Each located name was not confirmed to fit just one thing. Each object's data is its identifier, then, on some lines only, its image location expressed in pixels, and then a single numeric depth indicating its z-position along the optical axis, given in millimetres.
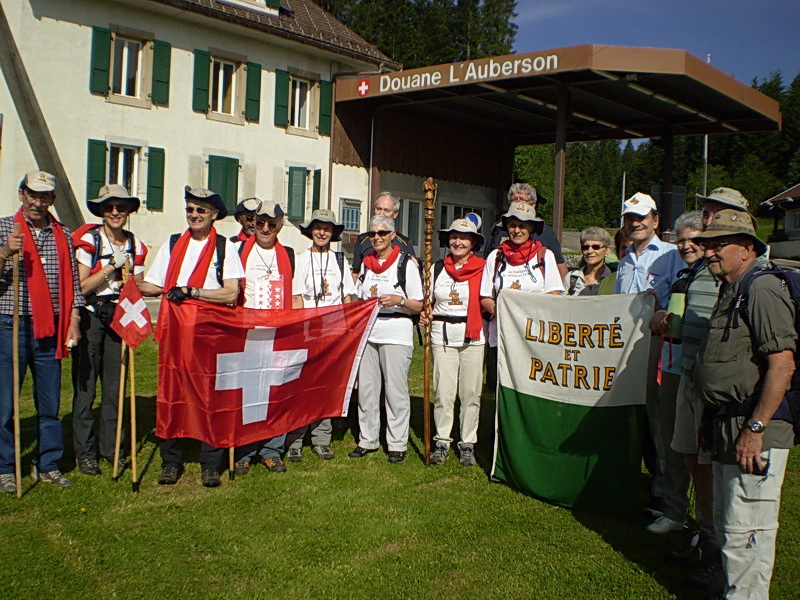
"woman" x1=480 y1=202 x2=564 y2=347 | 6285
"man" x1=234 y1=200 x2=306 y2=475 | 6227
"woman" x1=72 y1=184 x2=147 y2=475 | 5789
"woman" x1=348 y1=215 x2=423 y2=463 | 6504
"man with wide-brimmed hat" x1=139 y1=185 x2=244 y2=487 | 5785
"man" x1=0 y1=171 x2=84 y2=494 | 5359
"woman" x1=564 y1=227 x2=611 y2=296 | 6203
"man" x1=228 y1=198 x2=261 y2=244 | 6406
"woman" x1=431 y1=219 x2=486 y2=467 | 6352
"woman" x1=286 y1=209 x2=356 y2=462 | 6566
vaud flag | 5285
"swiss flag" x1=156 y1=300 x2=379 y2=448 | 5672
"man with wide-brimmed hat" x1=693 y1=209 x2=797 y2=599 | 3498
